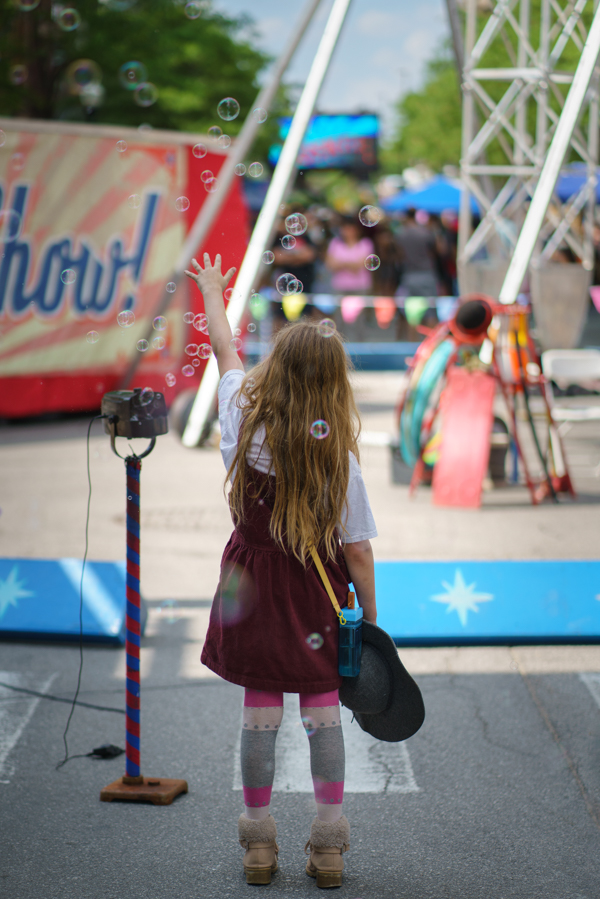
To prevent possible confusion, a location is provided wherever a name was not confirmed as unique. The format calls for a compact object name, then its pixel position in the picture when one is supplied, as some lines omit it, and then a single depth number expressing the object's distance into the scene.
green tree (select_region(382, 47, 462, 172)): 39.78
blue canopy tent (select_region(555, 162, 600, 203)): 22.97
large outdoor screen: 30.77
